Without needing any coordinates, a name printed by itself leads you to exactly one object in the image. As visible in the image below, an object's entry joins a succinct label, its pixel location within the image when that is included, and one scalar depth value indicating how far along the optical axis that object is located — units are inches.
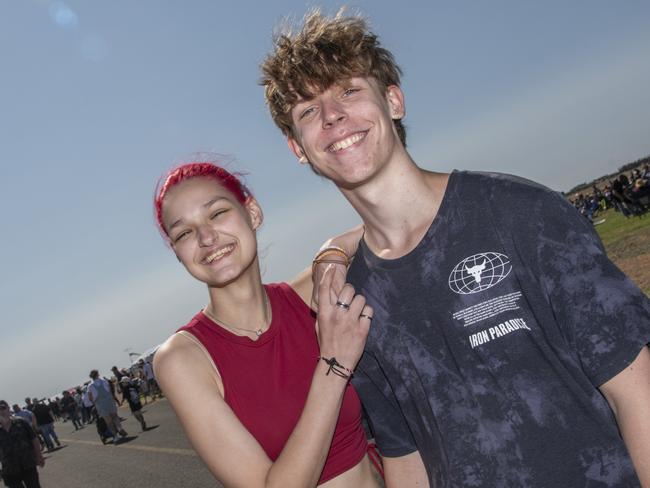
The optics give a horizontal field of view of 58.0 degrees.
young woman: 86.6
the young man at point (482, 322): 63.5
